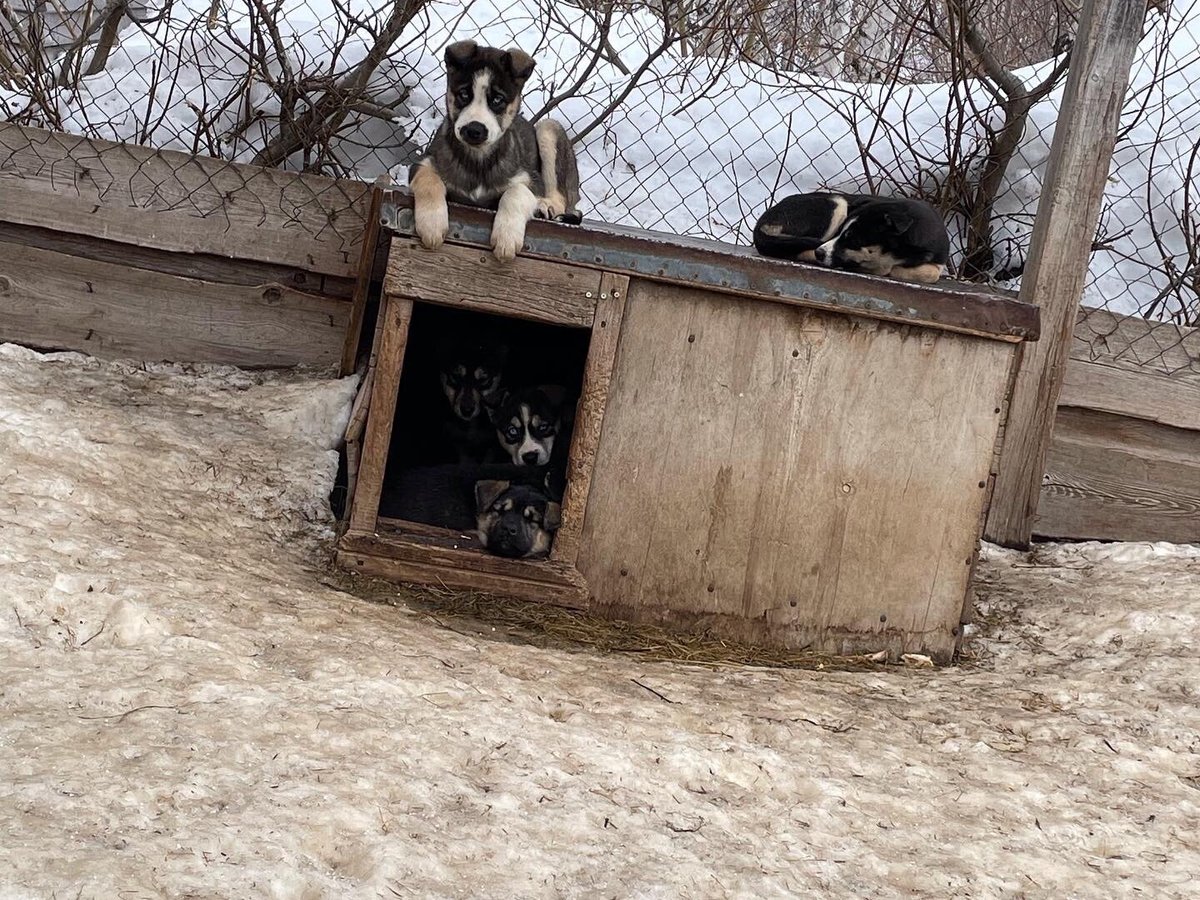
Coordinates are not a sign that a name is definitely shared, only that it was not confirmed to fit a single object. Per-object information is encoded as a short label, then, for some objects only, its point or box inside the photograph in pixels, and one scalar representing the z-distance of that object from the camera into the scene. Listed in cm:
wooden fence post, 539
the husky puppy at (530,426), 570
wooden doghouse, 436
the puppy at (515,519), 477
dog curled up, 507
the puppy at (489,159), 431
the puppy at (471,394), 609
